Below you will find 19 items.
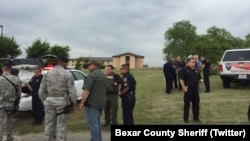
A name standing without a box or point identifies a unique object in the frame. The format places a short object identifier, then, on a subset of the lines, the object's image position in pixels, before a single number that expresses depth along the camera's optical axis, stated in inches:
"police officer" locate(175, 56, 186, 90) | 381.0
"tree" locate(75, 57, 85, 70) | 1211.7
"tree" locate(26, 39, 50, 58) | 1037.9
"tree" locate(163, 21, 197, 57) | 2206.7
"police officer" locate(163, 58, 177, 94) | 350.3
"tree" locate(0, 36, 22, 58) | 997.8
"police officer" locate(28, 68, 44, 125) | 226.9
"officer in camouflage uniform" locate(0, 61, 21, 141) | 180.0
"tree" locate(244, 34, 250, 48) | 1926.1
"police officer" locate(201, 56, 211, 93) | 357.0
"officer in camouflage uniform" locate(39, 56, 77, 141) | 155.6
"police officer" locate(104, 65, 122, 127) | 212.0
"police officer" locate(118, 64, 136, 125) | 198.0
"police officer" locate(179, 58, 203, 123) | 218.9
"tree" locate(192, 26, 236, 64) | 1353.7
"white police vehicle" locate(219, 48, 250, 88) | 355.1
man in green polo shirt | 160.0
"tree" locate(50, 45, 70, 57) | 1060.3
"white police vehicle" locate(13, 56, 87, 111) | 233.6
